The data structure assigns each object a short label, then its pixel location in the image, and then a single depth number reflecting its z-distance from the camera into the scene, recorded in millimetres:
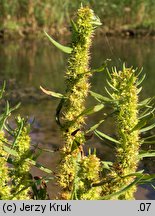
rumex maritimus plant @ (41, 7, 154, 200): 289
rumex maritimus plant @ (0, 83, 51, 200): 284
